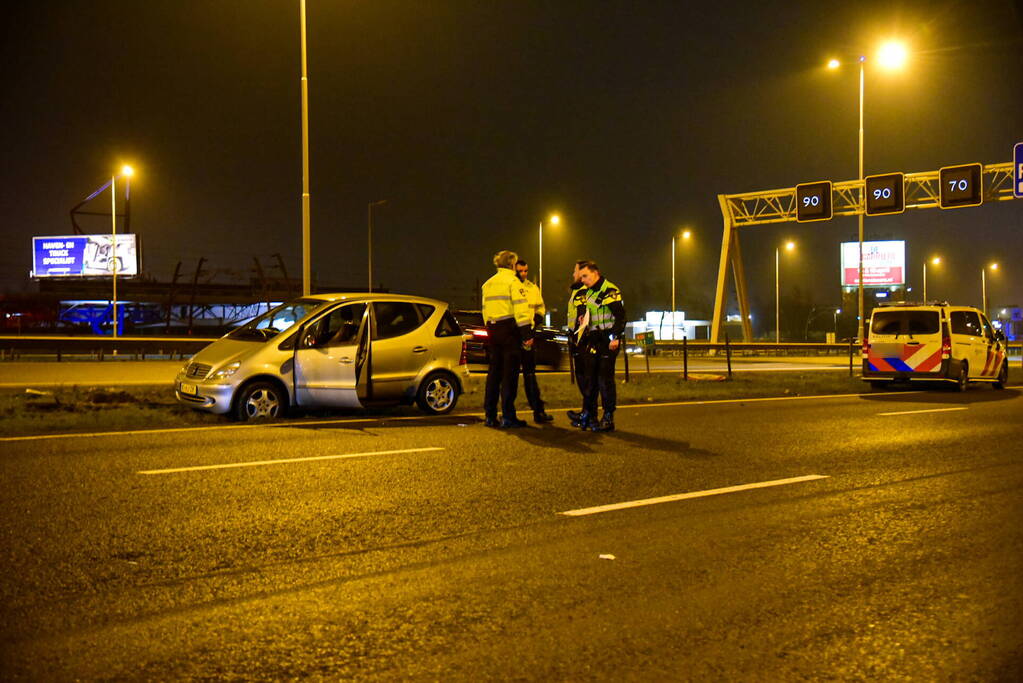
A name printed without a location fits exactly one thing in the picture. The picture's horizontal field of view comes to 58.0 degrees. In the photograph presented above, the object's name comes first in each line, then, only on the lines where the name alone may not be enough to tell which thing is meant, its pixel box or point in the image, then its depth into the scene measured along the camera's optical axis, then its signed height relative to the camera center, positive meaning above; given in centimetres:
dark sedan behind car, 2050 +11
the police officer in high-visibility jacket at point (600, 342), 1007 +6
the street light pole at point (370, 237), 4397 +547
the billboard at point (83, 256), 5491 +591
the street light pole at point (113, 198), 4259 +729
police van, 1770 -3
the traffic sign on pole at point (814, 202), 3341 +523
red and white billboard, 6575 +573
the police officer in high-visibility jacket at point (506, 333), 1025 +17
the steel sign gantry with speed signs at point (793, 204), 3181 +549
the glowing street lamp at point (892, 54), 2894 +913
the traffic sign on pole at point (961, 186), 3023 +518
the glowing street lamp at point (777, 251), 6531 +688
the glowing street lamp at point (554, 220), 4900 +682
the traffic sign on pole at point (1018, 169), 2309 +432
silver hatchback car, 1062 -11
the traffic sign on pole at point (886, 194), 3161 +517
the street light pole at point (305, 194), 1902 +322
